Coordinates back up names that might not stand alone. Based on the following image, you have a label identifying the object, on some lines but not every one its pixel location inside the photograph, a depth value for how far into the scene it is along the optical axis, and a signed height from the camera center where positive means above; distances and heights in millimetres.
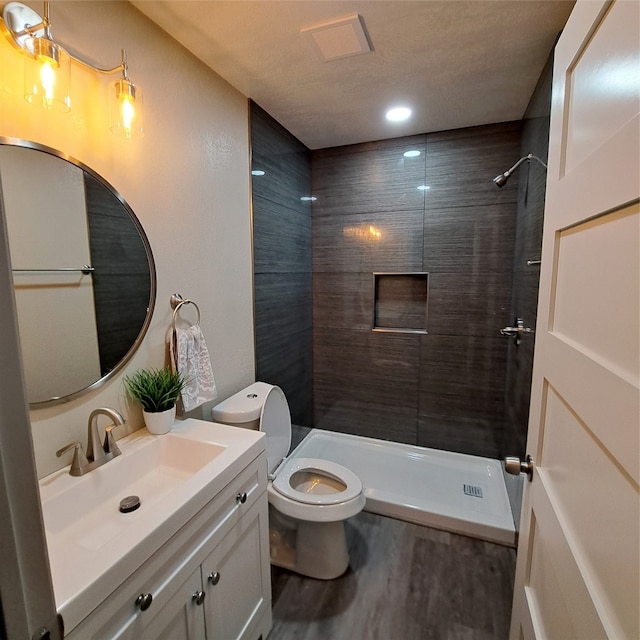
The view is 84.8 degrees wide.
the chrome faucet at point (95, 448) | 1068 -532
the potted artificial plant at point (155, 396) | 1297 -432
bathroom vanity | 740 -681
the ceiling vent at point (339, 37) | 1317 +959
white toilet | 1592 -1021
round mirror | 989 +29
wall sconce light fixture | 915 +596
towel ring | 1463 -98
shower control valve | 1898 -287
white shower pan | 1962 -1325
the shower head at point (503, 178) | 1859 +547
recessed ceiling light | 2044 +987
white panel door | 492 -128
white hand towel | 1442 -359
